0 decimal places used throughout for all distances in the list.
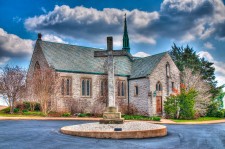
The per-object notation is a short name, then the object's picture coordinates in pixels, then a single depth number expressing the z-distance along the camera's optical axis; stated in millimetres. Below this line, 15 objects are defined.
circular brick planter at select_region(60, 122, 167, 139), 15242
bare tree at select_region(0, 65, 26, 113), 33719
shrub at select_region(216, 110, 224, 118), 44697
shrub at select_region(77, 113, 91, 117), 33881
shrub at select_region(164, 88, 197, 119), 34875
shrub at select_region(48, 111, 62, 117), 32881
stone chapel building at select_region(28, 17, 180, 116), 37719
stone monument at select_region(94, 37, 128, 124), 19344
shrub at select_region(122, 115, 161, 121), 32947
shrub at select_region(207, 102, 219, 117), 45284
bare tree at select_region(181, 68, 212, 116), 40903
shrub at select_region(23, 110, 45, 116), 32281
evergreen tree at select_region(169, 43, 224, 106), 51938
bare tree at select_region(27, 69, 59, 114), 34031
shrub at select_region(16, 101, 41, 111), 35044
